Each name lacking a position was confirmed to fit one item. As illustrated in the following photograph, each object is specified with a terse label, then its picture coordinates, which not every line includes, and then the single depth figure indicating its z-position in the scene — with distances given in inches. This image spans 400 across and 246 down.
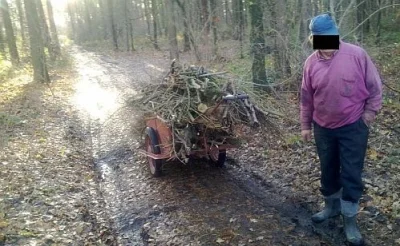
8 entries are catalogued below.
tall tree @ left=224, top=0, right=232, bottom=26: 867.4
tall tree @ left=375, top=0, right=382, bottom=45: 615.6
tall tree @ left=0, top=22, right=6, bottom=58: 806.1
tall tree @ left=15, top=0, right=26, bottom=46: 964.6
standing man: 163.3
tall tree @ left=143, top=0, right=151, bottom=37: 1566.4
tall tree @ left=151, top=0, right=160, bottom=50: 1224.2
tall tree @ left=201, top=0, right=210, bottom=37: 644.0
